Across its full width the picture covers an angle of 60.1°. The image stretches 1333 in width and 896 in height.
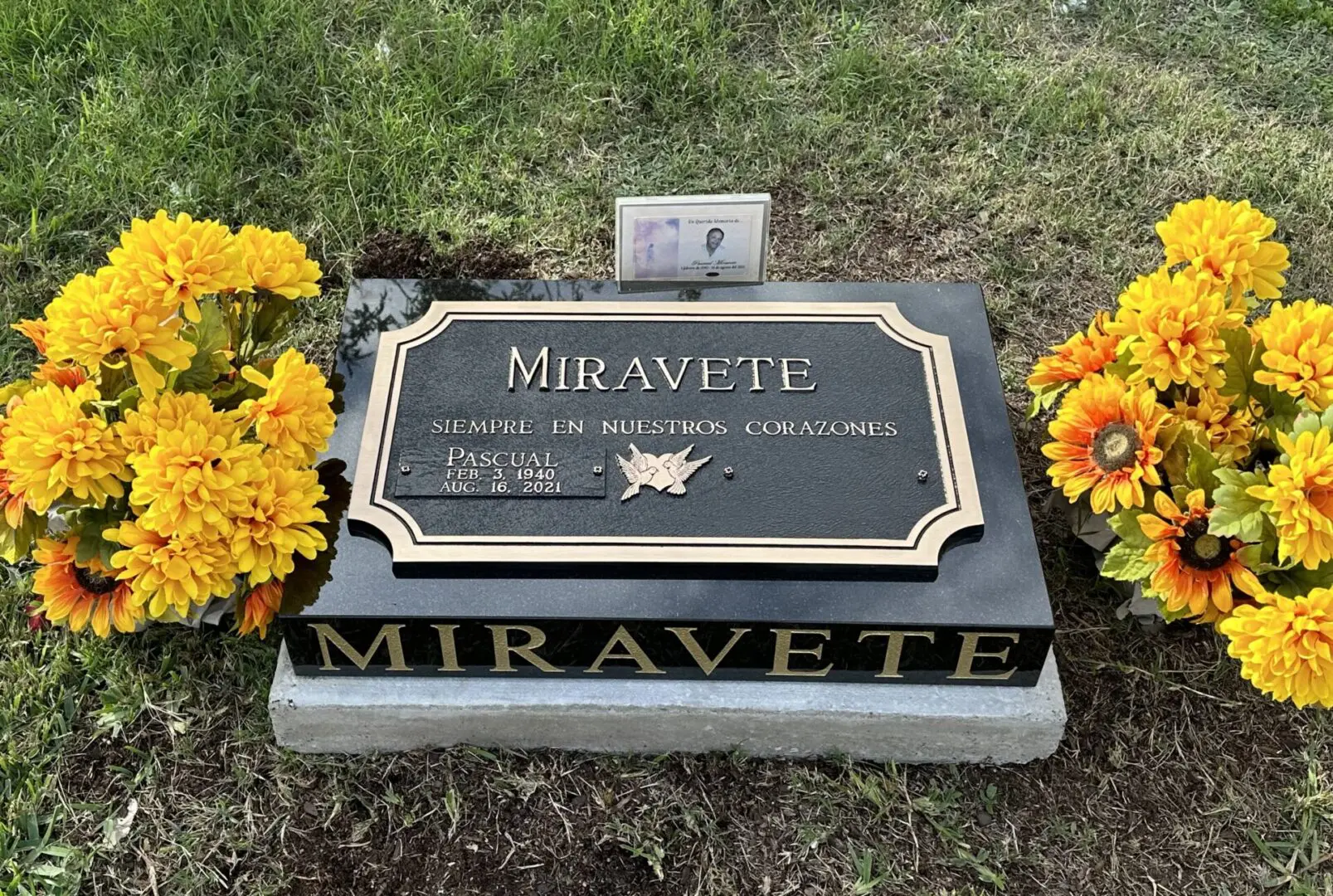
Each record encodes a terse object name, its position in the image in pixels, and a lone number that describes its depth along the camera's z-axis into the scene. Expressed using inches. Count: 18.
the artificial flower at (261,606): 87.0
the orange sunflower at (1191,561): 86.4
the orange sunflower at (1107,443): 87.3
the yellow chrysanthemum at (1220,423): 90.8
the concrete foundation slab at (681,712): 90.9
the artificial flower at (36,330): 87.6
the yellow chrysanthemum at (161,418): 80.7
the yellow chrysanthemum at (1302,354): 84.9
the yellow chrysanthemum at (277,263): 90.7
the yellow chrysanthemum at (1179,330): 87.1
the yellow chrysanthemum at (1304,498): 77.9
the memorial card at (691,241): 102.2
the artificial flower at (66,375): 86.1
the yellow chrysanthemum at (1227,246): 90.4
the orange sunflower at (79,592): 88.7
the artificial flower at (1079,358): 96.7
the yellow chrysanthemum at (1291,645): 78.4
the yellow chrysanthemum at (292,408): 82.4
